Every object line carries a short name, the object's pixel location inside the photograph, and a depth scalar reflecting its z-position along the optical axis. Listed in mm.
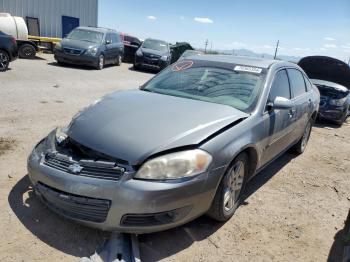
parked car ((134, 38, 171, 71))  17875
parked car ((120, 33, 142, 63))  21469
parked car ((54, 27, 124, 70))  14367
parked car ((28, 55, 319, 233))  2777
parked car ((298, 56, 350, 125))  9023
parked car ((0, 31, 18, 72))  10977
